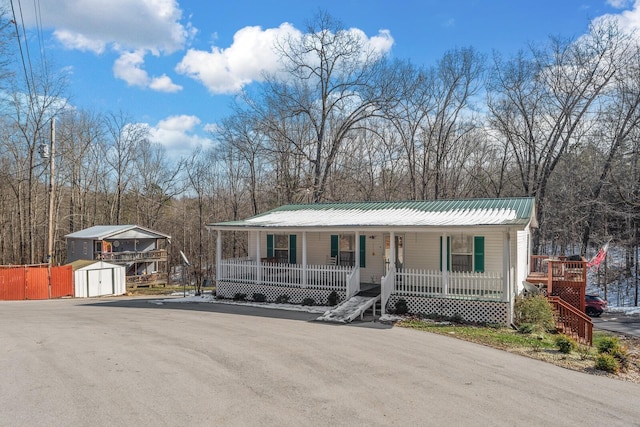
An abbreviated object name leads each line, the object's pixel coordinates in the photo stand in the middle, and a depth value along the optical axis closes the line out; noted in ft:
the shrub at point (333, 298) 49.49
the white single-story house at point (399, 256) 43.83
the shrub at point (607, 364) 29.12
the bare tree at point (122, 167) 134.51
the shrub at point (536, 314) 43.11
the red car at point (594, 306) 72.13
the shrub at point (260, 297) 54.29
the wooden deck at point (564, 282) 56.34
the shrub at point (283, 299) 52.65
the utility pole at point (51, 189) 74.13
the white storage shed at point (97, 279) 79.10
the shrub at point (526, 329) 39.30
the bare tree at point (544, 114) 93.35
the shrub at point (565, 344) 32.60
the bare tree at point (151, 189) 144.25
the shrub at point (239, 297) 56.03
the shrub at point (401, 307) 44.93
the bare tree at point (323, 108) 97.60
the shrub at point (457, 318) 42.81
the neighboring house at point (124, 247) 110.11
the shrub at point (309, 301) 50.60
